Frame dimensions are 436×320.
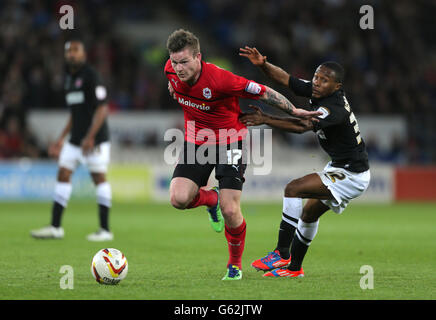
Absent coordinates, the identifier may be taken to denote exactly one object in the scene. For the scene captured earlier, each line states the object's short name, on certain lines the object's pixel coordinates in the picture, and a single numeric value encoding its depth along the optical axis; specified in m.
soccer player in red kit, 13.41
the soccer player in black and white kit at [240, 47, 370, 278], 13.80
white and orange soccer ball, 12.46
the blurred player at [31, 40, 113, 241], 20.23
